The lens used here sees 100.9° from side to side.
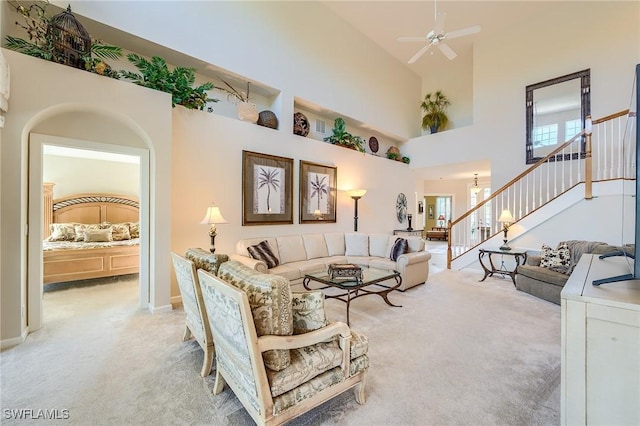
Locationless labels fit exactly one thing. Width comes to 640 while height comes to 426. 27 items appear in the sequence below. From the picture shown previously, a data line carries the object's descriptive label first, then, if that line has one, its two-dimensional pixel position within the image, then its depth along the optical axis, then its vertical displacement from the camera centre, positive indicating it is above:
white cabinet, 1.00 -0.57
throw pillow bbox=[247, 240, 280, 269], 4.02 -0.68
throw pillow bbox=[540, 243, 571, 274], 3.98 -0.72
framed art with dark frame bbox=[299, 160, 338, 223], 5.32 +0.38
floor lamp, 6.06 +0.40
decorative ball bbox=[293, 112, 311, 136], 5.25 +1.72
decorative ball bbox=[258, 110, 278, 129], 4.75 +1.65
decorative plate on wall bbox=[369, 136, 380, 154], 7.31 +1.84
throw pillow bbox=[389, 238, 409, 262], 4.61 -0.66
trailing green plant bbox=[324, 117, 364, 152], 6.01 +1.71
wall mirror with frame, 5.45 +2.18
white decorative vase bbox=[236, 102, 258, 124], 4.48 +1.67
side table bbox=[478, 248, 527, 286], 4.65 -0.93
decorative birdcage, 2.71 +1.79
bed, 4.24 -0.53
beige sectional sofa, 4.10 -0.78
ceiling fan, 3.99 +2.75
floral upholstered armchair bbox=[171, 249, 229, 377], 1.98 -0.64
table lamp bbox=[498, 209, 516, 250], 5.07 -0.17
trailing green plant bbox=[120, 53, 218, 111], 3.34 +1.68
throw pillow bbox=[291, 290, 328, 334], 1.63 -0.64
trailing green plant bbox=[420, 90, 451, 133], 7.83 +3.09
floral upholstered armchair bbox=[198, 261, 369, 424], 1.34 -0.77
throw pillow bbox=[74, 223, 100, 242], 4.94 -0.38
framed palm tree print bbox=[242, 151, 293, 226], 4.47 +0.38
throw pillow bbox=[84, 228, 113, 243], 4.90 -0.50
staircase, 4.43 +0.65
